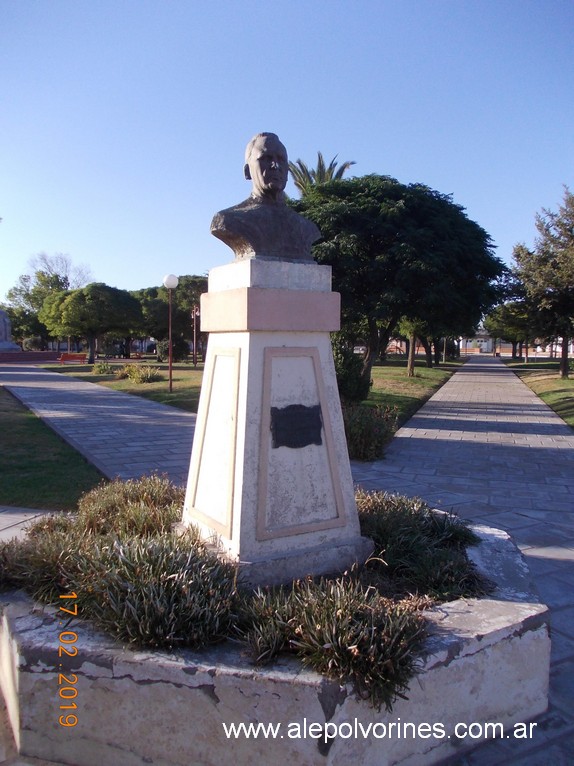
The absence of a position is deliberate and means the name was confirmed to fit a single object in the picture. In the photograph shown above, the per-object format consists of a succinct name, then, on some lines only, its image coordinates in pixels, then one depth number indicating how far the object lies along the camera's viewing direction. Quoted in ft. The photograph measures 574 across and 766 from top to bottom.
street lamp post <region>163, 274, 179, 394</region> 57.35
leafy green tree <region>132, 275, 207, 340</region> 139.07
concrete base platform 7.70
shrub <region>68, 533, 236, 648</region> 8.56
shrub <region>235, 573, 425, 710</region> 7.87
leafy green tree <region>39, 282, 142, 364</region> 119.75
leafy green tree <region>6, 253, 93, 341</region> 193.67
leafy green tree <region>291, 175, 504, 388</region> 46.83
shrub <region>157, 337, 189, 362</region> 133.28
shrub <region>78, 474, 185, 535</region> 12.99
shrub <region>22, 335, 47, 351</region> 196.75
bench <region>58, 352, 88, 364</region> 132.52
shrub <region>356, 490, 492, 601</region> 11.01
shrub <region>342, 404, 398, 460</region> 29.53
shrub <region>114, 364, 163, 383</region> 74.18
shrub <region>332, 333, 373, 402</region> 41.09
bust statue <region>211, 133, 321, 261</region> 11.41
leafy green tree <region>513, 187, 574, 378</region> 75.20
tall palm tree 100.37
